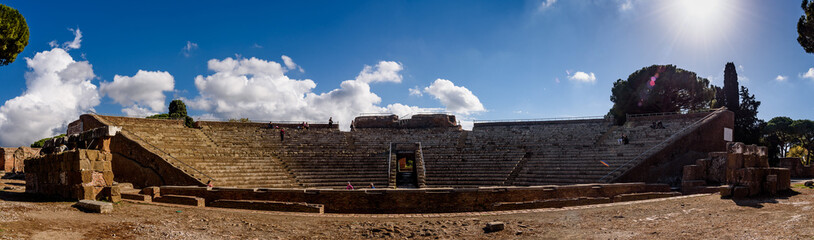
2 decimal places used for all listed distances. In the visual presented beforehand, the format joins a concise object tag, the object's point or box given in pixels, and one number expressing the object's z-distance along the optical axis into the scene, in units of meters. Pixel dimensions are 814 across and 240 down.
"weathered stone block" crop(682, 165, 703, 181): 16.69
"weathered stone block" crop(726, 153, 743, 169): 12.18
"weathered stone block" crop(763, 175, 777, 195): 11.70
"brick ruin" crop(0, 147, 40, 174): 26.64
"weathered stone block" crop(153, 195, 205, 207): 12.77
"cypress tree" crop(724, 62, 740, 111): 33.19
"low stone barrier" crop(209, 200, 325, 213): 11.81
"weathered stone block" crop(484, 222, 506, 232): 8.30
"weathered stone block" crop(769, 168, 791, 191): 11.97
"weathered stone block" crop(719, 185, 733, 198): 11.59
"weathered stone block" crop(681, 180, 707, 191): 15.94
